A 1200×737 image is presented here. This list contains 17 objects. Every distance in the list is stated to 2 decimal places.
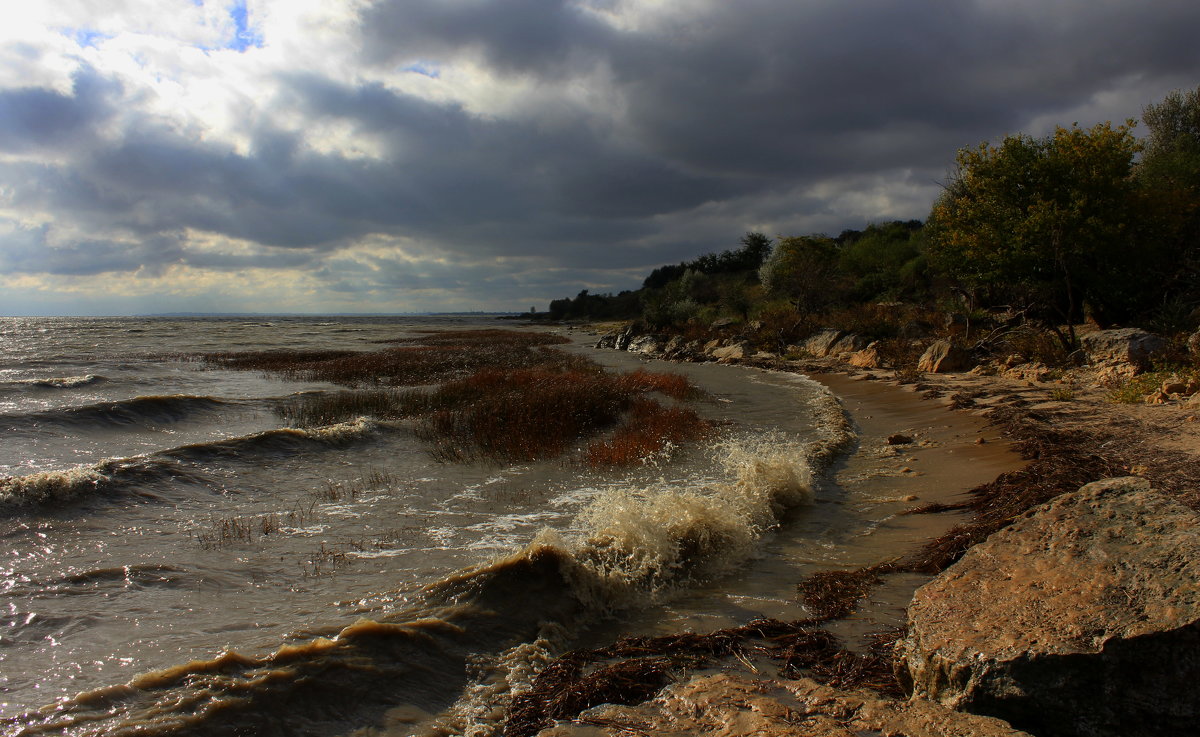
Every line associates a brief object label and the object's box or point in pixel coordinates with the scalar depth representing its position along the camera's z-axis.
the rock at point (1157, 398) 10.11
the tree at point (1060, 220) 17.05
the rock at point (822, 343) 27.36
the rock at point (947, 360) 18.72
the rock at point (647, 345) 36.64
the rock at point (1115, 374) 12.20
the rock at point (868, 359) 22.69
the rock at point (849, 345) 25.53
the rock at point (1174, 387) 10.14
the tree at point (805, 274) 35.22
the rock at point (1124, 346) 12.58
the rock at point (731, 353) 29.67
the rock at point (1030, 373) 14.70
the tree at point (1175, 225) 17.62
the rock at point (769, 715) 2.82
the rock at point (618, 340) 41.79
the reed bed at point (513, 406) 12.30
